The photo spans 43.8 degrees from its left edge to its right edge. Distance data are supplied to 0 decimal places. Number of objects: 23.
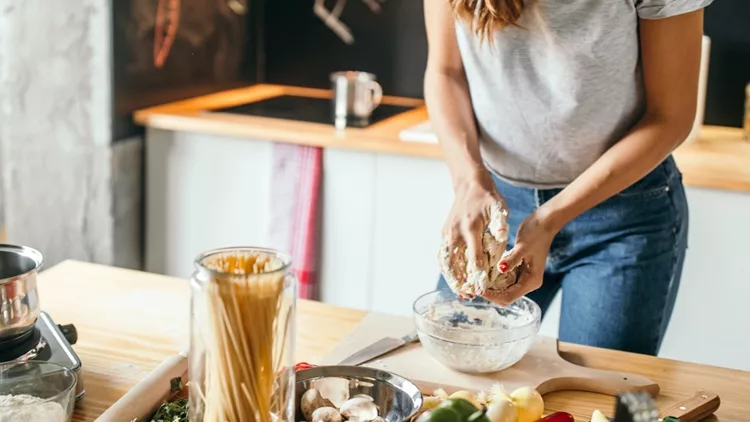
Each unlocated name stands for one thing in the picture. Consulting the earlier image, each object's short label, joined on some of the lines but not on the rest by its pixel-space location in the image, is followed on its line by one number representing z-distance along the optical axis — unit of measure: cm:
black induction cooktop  248
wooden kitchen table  112
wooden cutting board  113
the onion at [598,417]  96
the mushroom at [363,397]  103
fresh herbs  98
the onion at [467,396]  99
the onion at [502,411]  95
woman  131
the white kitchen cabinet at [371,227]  207
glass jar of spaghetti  82
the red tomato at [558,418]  96
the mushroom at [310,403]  100
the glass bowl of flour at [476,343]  115
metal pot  102
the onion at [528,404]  101
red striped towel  231
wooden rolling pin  95
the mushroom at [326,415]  96
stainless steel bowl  100
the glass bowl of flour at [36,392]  93
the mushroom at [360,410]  98
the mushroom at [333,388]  104
